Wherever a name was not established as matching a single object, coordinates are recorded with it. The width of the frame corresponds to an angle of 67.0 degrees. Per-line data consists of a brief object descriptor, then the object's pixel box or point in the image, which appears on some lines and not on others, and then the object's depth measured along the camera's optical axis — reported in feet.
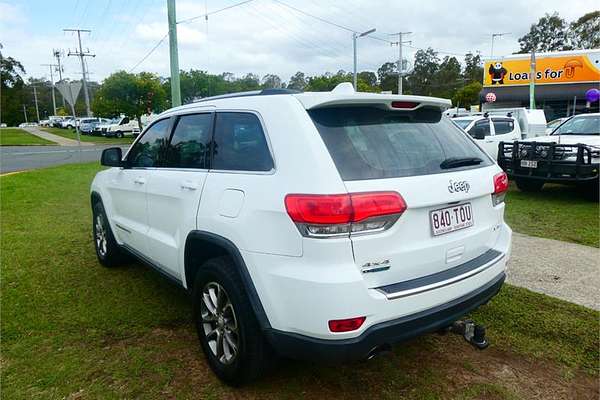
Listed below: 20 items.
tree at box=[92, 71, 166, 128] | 126.72
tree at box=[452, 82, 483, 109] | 164.96
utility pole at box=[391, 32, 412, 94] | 138.92
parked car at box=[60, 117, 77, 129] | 203.31
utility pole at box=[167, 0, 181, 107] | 44.29
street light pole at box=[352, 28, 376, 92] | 106.57
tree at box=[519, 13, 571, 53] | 195.21
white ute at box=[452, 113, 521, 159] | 39.17
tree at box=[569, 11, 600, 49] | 179.22
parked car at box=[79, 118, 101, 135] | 149.10
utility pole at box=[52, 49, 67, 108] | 251.60
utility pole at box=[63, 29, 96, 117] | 195.68
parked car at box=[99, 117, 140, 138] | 133.43
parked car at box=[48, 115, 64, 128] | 223.28
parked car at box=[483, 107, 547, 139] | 49.96
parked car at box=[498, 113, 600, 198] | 25.76
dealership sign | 93.09
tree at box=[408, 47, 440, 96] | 255.09
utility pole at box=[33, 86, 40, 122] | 334.79
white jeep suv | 7.13
